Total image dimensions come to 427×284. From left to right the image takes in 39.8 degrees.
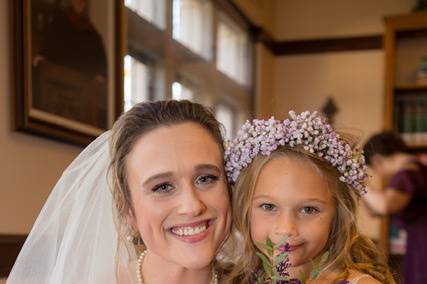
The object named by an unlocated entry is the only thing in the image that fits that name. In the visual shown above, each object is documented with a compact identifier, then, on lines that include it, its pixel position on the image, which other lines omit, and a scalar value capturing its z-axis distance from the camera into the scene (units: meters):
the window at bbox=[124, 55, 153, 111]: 3.20
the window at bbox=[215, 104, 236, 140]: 4.49
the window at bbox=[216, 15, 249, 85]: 4.61
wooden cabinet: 4.85
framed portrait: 2.13
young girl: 1.50
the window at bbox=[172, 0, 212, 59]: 3.80
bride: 1.38
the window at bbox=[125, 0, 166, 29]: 3.35
